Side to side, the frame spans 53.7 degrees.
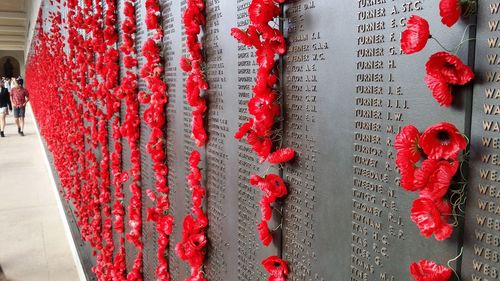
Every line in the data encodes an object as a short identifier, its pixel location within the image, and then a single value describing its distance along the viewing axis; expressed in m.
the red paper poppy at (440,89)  0.96
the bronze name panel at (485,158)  0.92
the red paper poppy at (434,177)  0.96
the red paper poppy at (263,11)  1.47
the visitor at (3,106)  15.62
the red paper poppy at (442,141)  0.94
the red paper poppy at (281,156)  1.51
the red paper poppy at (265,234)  1.62
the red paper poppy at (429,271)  1.00
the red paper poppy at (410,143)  1.03
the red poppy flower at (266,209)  1.60
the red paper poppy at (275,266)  1.61
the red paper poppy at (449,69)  0.93
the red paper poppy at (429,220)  0.96
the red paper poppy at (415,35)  0.97
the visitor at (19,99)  15.02
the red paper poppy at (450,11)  0.92
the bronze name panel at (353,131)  1.09
